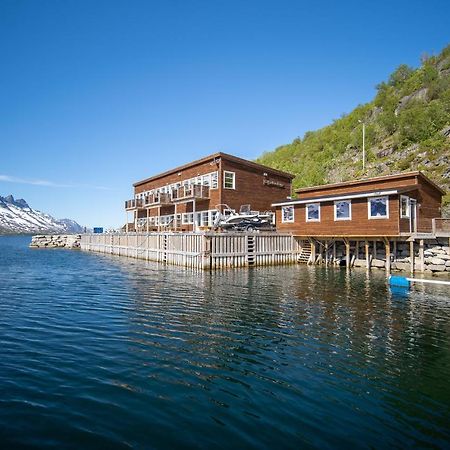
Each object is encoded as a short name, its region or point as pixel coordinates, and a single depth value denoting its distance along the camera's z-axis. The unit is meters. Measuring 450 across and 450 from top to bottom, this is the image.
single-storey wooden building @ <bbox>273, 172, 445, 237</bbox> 24.31
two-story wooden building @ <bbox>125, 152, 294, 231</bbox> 34.25
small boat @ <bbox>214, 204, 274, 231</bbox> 30.64
